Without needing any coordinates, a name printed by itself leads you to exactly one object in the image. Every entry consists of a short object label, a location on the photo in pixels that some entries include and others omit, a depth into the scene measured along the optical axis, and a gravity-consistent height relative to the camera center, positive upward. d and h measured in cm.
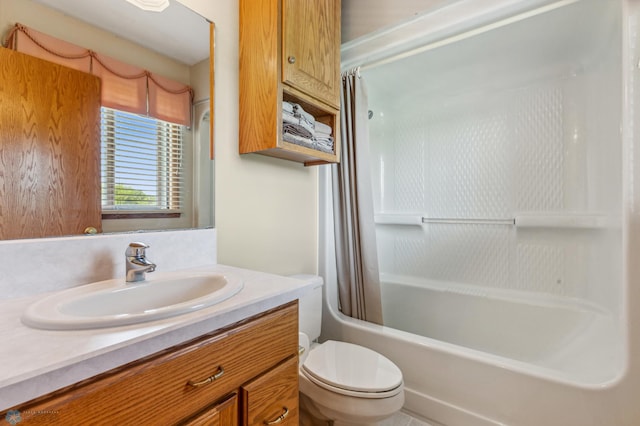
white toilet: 106 -67
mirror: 85 +59
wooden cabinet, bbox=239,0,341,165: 125 +70
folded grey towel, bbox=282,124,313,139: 133 +41
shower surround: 115 -1
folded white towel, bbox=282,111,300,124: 131 +45
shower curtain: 178 +5
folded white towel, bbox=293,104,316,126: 138 +50
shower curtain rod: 132 +94
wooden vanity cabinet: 46 -35
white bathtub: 121 -68
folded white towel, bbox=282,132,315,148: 132 +36
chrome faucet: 86 -15
